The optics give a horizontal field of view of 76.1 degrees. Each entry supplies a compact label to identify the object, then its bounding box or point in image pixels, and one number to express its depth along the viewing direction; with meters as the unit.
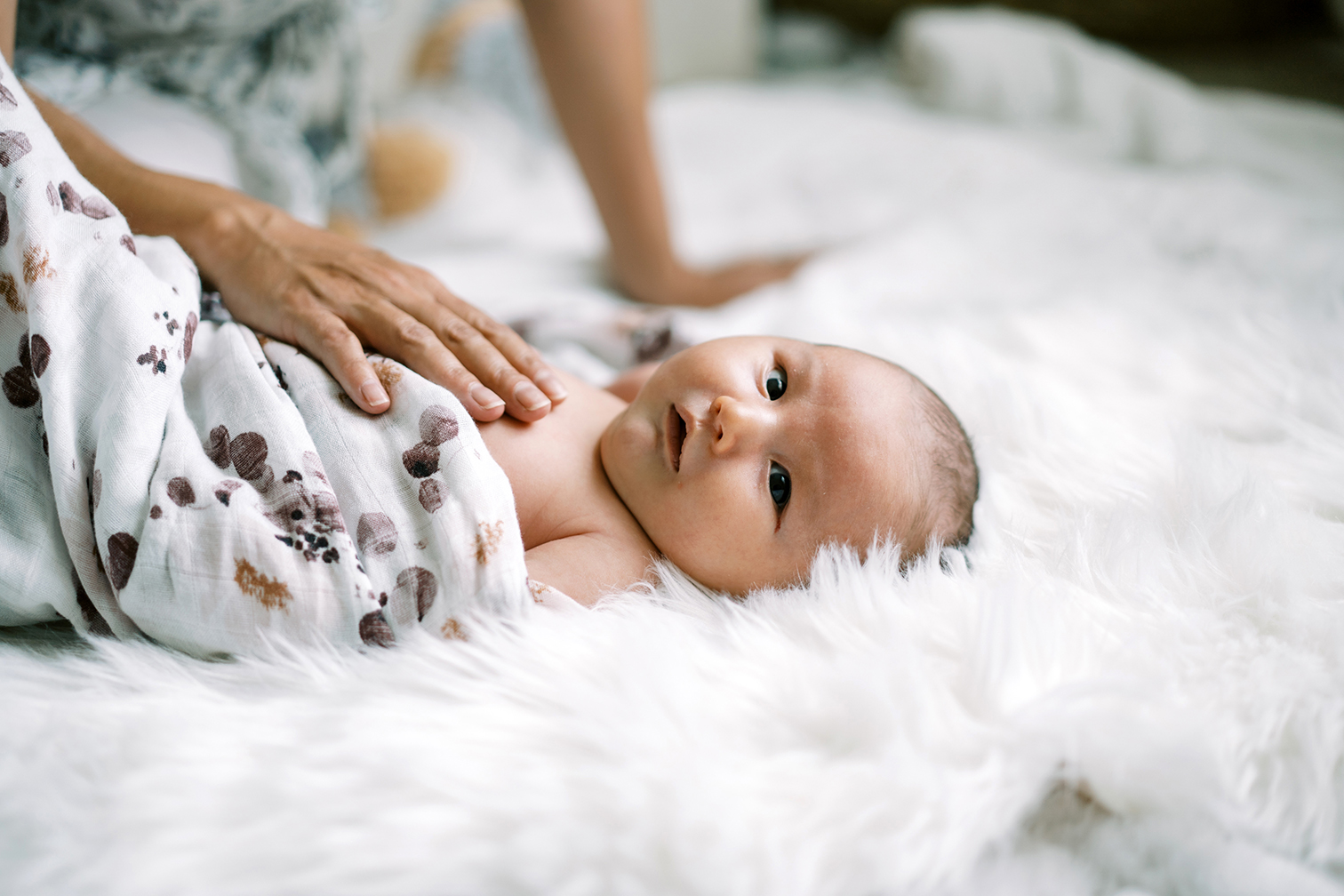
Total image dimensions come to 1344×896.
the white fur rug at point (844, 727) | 0.47
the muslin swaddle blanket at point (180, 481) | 0.61
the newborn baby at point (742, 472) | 0.71
